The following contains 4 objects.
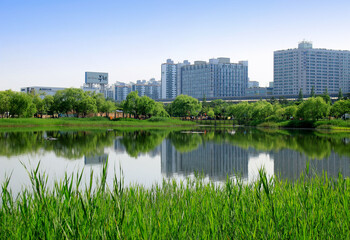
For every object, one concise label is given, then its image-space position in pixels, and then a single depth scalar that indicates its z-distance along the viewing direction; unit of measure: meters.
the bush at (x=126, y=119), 64.90
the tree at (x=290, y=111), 58.76
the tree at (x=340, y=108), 54.91
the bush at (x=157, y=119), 67.68
